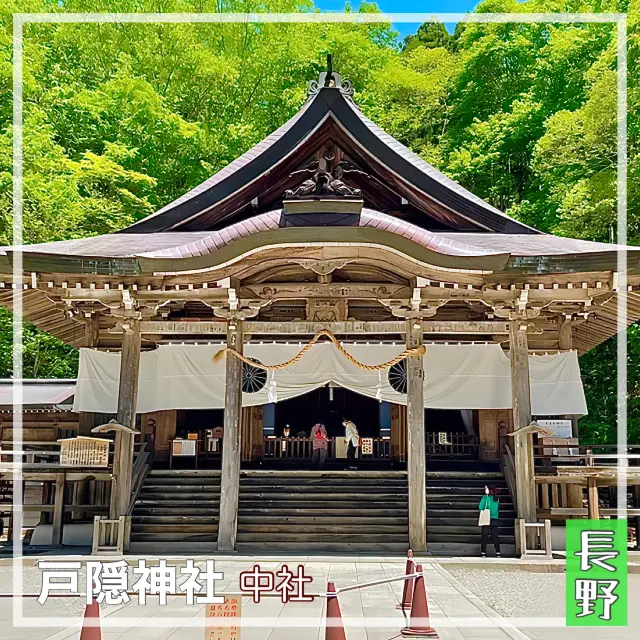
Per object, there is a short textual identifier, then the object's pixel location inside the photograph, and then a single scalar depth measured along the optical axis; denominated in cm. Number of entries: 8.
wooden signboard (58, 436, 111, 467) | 1147
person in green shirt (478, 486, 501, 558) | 1111
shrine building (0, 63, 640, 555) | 1070
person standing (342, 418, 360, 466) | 1617
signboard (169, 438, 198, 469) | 1468
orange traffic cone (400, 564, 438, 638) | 591
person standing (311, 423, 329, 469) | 1542
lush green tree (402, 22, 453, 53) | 3828
